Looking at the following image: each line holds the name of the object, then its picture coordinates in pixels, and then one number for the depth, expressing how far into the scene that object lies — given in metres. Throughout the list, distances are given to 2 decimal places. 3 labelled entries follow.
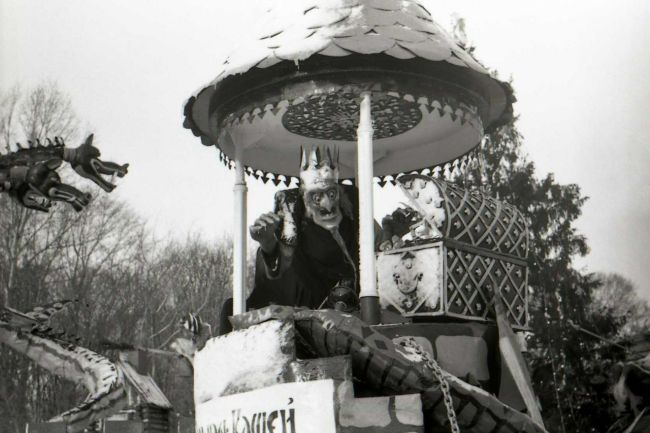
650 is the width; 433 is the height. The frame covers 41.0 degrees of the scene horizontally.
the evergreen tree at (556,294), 16.00
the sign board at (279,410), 4.80
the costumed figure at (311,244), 7.65
